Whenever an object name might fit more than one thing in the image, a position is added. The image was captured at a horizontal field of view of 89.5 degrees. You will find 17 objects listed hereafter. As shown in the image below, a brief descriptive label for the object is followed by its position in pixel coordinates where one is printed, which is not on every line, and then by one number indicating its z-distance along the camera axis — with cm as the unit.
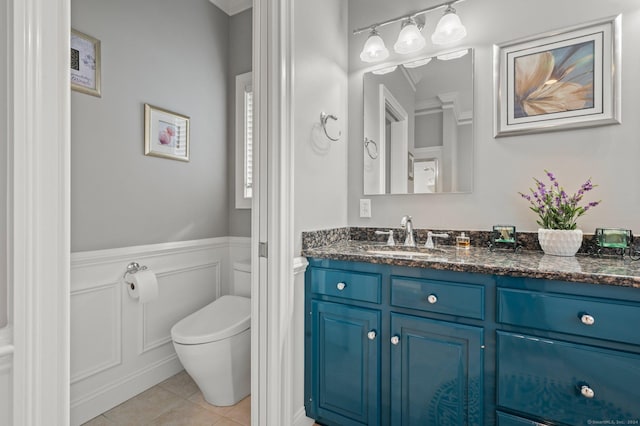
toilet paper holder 190
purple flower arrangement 147
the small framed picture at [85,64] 168
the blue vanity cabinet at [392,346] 127
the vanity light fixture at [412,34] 174
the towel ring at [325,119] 181
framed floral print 148
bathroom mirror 180
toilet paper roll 187
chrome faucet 183
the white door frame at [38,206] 66
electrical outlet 208
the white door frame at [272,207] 146
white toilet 171
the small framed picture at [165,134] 207
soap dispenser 171
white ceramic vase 142
